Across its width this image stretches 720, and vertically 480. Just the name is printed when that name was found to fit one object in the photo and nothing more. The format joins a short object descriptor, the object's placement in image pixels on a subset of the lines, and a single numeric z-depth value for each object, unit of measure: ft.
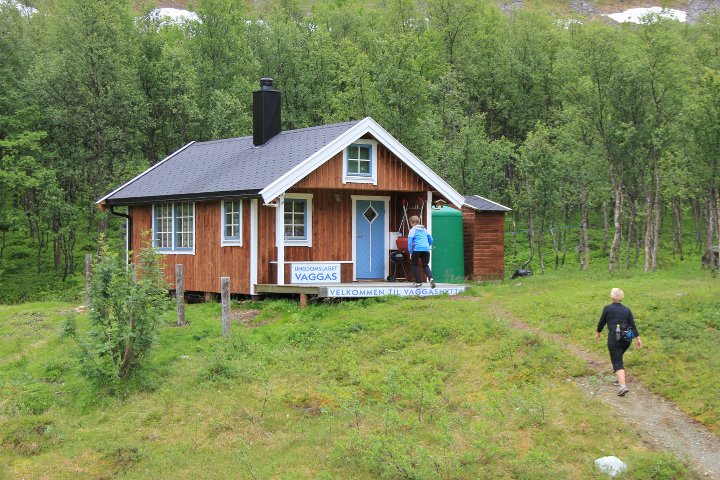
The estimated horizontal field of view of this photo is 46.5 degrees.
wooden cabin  67.97
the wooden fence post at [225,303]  53.72
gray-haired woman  40.73
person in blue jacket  68.03
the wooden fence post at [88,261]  66.48
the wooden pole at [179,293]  58.34
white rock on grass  32.17
